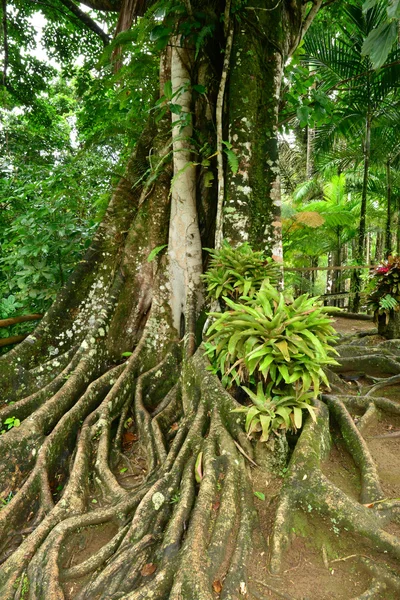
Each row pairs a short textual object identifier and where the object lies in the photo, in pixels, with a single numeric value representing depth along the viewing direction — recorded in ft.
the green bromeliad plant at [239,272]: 10.98
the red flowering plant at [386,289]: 19.19
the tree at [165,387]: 7.45
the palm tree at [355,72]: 22.94
